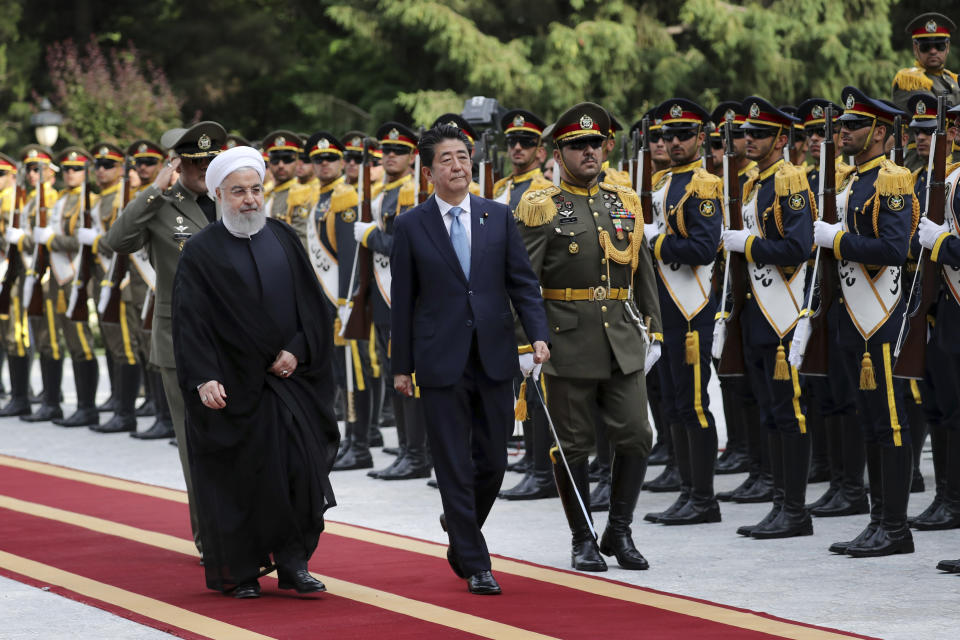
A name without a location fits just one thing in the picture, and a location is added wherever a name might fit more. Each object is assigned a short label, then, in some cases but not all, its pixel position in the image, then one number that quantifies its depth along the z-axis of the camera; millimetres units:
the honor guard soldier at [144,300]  26906
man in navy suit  14406
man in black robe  14273
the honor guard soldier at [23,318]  30141
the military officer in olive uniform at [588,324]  15344
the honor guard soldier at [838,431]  17547
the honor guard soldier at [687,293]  18000
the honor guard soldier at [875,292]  15766
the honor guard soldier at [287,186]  26094
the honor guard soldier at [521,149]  21359
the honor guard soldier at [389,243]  22141
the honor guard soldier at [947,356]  14969
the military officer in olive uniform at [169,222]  16312
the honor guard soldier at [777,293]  16906
